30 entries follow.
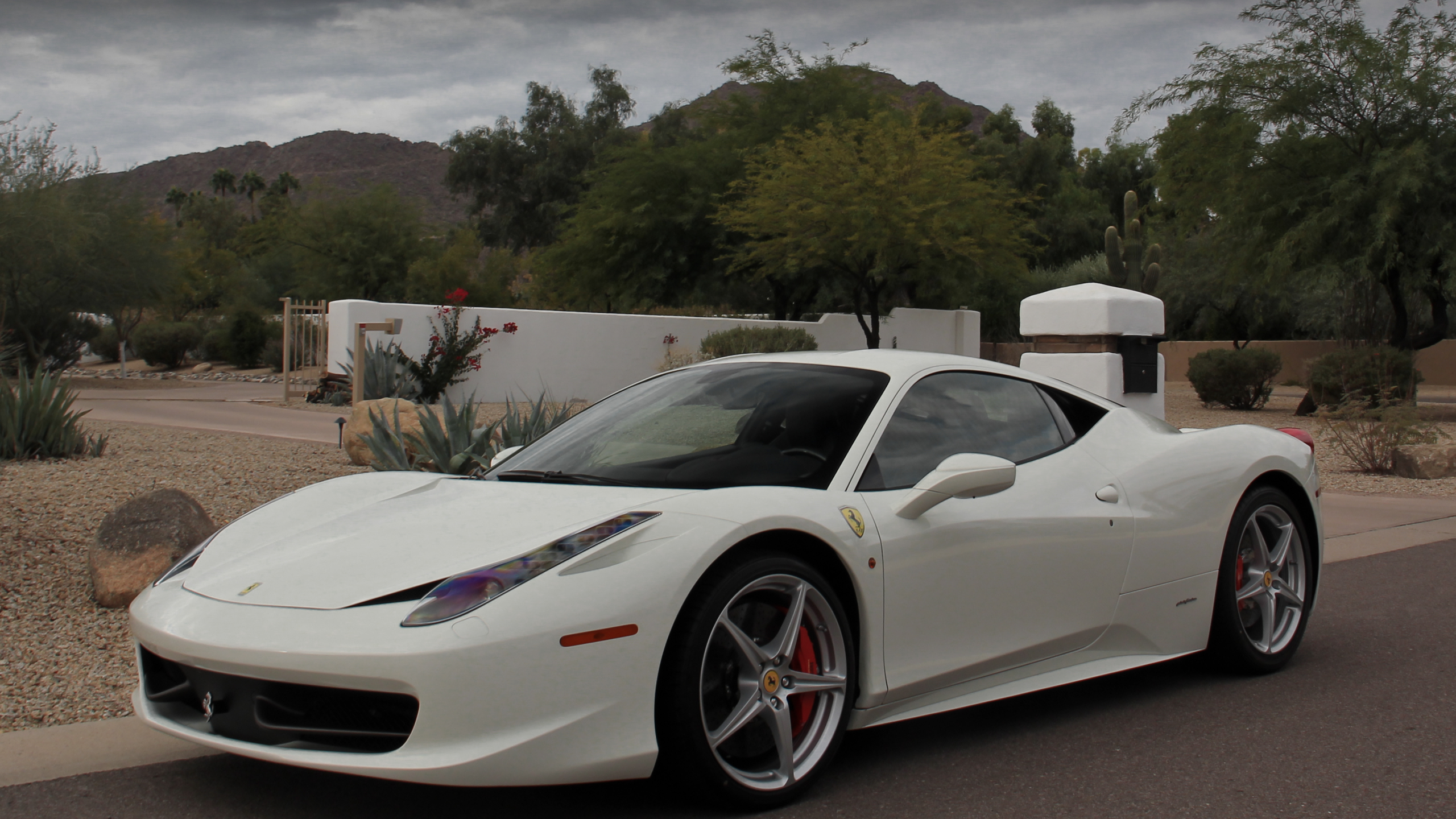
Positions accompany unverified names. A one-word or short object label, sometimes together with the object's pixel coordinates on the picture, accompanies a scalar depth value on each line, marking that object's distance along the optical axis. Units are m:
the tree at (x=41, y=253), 24.70
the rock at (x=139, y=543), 5.80
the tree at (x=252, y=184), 102.75
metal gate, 21.86
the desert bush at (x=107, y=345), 39.53
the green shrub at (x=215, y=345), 36.38
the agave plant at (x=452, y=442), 8.20
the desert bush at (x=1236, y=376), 23.39
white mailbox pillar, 11.95
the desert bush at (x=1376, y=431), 12.74
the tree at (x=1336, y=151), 20.72
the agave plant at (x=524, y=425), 8.77
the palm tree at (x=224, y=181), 108.62
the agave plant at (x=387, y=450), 8.23
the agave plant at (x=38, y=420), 9.67
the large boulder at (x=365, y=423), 10.95
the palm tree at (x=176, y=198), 100.50
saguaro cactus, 23.88
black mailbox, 12.21
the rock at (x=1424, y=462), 12.59
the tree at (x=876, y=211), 23.91
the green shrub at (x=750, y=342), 22.77
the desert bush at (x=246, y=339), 35.38
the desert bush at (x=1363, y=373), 20.28
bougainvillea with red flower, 20.52
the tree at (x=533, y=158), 59.00
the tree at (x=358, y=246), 42.25
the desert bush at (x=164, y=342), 36.72
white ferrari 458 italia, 3.04
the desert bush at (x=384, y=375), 17.52
